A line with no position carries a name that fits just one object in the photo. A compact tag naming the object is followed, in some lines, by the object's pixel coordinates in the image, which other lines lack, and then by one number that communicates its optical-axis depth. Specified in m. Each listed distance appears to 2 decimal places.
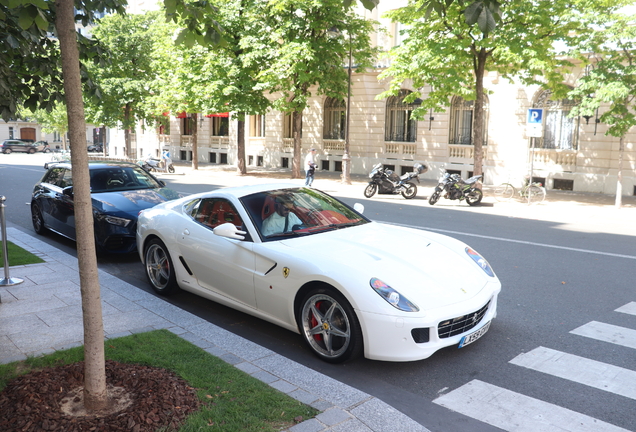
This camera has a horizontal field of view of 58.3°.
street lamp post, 26.06
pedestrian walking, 23.44
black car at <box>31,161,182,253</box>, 9.16
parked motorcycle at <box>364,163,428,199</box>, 20.31
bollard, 7.30
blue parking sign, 17.81
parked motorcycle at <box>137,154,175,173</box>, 32.69
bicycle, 19.48
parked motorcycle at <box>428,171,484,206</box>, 18.67
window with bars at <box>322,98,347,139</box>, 34.34
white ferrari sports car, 4.71
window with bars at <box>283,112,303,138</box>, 37.81
